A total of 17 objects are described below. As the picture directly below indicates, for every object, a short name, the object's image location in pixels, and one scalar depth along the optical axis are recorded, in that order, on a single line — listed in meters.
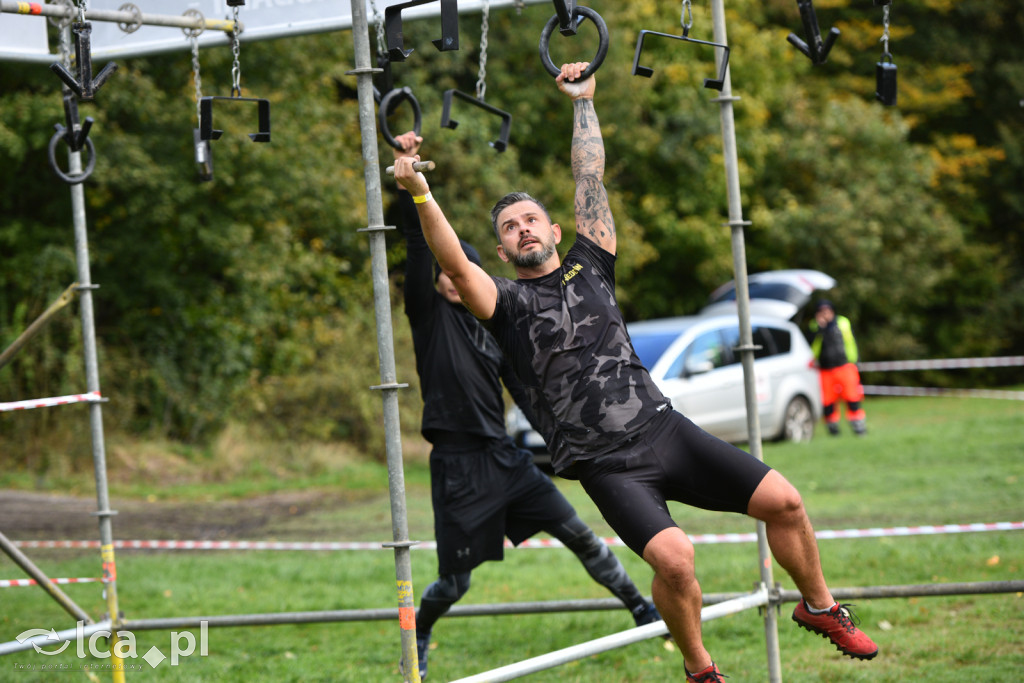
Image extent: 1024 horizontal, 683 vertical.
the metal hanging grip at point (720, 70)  8.40
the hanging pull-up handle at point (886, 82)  9.05
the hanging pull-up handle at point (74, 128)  10.09
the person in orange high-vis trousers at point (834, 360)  30.80
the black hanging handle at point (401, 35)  7.46
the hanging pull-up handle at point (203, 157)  10.12
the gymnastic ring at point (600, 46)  7.75
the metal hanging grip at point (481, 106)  9.24
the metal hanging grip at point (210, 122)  9.30
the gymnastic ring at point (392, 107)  7.41
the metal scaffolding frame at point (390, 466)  7.69
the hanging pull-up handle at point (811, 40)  8.81
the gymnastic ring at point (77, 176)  10.29
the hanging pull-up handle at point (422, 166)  6.73
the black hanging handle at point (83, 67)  8.89
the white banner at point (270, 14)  11.00
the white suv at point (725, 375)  26.41
